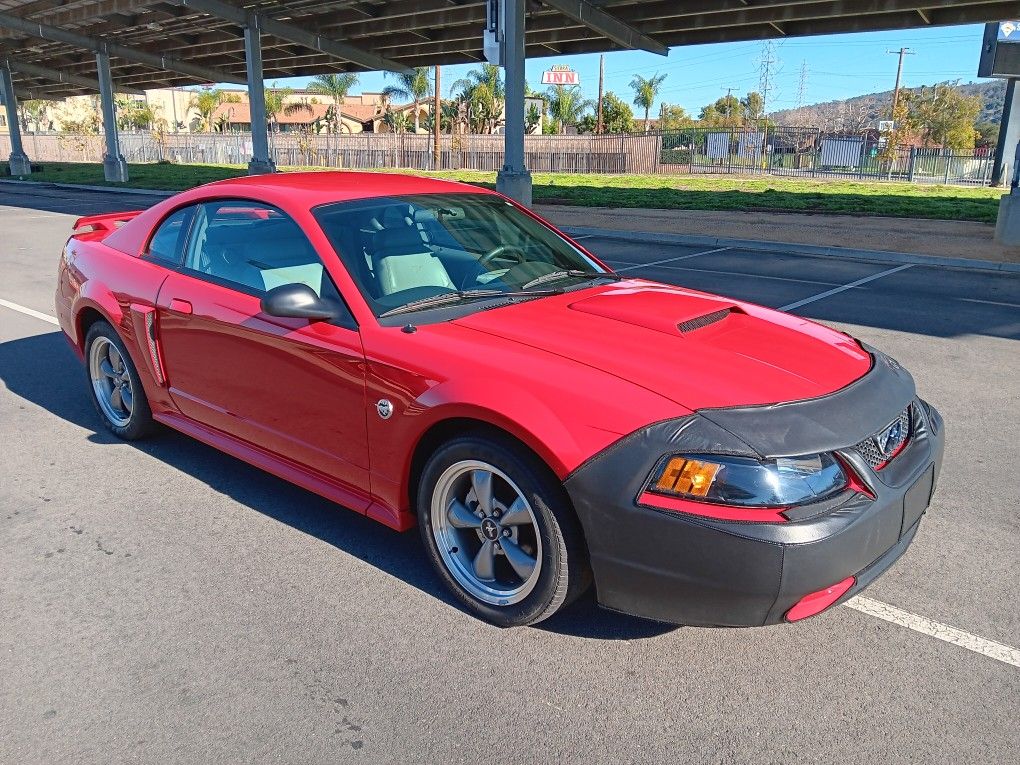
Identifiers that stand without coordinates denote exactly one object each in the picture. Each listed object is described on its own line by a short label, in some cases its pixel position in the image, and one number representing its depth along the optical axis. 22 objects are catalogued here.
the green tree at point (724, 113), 92.38
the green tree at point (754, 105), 104.58
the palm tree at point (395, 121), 75.69
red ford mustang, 2.65
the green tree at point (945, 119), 66.00
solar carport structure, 21.73
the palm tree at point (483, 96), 65.00
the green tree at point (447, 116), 67.75
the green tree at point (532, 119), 75.86
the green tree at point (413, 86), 61.00
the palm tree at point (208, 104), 81.81
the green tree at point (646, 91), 76.00
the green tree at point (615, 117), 74.75
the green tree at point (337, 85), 66.12
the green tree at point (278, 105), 76.44
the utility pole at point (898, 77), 66.50
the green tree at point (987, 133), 80.17
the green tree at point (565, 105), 73.62
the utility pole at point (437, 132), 47.84
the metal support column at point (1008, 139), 35.91
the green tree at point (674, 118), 101.94
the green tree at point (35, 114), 101.75
